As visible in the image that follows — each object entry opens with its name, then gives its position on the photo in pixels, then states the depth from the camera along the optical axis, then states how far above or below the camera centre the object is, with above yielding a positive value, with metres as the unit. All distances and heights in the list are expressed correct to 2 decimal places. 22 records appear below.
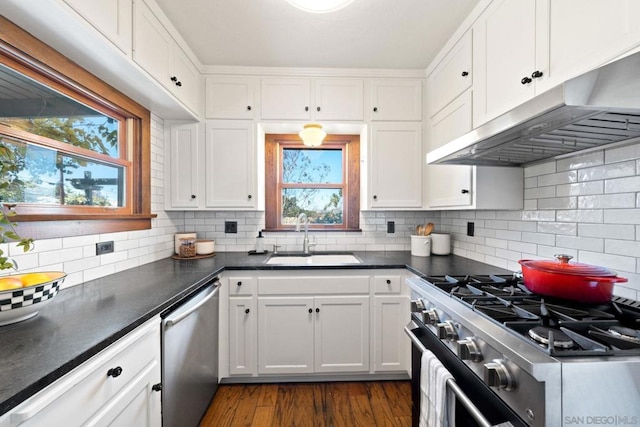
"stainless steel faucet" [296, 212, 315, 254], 2.43 -0.21
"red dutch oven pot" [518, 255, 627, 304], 0.98 -0.26
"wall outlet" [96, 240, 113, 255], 1.53 -0.21
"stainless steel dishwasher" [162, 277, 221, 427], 1.21 -0.77
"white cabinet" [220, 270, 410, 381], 1.91 -0.79
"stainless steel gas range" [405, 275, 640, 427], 0.63 -0.38
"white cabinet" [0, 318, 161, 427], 0.65 -0.54
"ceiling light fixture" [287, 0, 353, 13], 1.37 +1.07
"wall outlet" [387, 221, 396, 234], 2.56 -0.14
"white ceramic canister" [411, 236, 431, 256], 2.23 -0.28
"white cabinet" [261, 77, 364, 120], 2.23 +0.95
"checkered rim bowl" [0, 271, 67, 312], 0.86 -0.28
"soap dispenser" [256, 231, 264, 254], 2.38 -0.30
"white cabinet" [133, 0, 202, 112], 1.43 +0.96
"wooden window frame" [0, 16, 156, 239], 1.13 +0.54
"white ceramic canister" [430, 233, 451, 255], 2.28 -0.26
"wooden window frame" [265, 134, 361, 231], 2.63 +0.32
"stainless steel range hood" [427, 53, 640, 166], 0.69 +0.30
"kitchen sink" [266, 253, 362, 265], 2.30 -0.41
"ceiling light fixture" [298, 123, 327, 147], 1.97 +0.58
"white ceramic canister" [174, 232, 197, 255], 2.23 -0.21
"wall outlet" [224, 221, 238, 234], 2.48 -0.14
